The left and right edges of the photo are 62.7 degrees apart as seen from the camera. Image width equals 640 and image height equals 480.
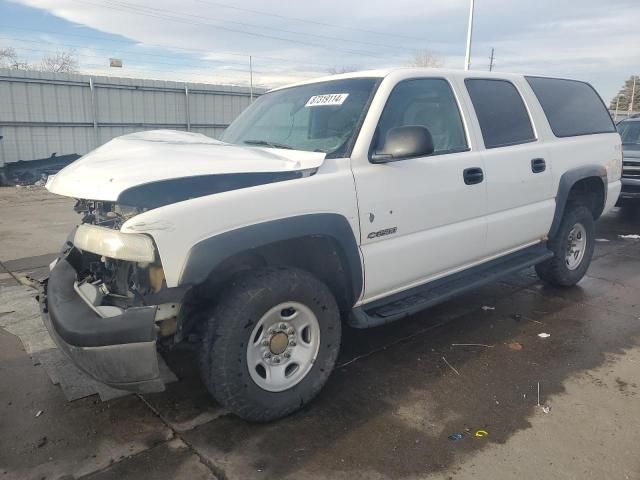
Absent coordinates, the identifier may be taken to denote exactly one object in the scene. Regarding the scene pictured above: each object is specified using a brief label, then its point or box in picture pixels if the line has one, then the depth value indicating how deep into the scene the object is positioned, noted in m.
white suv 2.51
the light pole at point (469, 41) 20.67
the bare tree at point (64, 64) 41.50
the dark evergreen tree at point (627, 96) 71.41
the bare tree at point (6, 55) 37.96
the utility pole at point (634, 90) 67.86
